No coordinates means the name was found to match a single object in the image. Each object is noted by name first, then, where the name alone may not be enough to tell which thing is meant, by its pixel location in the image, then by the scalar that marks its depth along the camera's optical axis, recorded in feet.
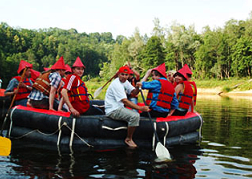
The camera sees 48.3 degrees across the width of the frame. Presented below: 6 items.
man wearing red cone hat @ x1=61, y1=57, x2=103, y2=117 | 16.56
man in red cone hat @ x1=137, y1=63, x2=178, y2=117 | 17.22
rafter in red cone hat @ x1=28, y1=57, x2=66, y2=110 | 18.89
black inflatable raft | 16.71
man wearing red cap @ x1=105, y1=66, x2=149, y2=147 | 16.14
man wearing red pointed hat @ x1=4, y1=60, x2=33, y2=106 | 21.61
